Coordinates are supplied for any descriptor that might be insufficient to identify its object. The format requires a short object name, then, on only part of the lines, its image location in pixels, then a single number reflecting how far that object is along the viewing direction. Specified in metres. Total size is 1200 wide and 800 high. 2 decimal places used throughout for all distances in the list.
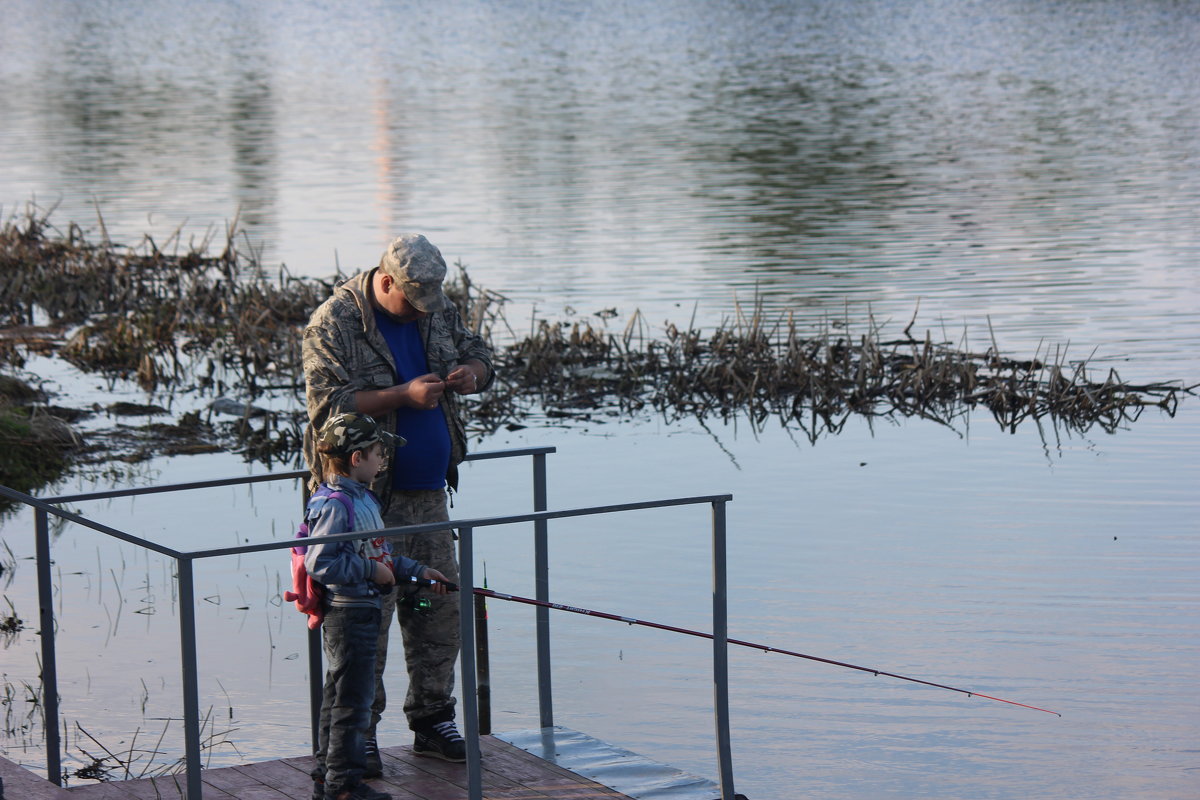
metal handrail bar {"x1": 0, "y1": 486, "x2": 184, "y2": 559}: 10.02
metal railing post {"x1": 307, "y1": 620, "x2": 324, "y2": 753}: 12.19
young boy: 10.70
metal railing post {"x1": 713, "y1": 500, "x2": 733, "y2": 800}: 11.52
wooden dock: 11.68
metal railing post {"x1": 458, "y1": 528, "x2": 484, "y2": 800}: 10.77
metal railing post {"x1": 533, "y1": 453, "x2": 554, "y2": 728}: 13.26
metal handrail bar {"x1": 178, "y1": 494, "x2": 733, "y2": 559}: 10.07
